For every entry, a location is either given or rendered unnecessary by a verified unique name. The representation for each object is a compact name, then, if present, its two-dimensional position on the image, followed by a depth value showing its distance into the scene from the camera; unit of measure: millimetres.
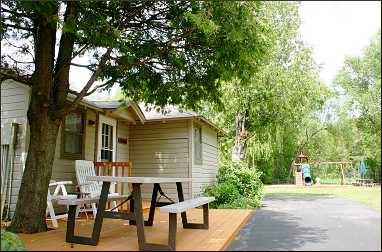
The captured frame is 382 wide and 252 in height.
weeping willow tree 16719
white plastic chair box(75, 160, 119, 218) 7861
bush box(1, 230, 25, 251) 4085
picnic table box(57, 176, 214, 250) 4617
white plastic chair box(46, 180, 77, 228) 6582
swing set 21116
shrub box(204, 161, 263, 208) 10773
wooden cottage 8000
